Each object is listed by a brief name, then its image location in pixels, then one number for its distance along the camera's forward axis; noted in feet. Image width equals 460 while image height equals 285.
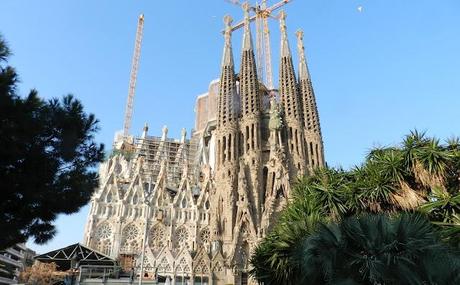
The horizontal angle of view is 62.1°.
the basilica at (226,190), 119.14
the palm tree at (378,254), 28.14
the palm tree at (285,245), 44.33
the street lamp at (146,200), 133.80
